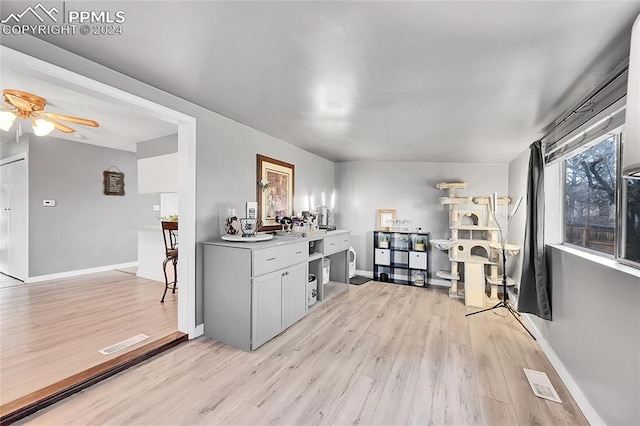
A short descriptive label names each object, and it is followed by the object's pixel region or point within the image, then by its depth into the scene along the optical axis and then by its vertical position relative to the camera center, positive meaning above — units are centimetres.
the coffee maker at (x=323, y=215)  490 -7
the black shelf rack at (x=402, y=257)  470 -81
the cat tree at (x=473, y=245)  379 -48
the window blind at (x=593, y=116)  156 +67
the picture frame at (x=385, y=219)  514 -14
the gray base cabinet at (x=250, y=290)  245 -76
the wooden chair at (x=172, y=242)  353 -46
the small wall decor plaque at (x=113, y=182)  527 +54
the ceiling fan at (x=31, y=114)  241 +95
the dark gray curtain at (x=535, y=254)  248 -39
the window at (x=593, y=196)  183 +13
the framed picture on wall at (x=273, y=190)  348 +28
